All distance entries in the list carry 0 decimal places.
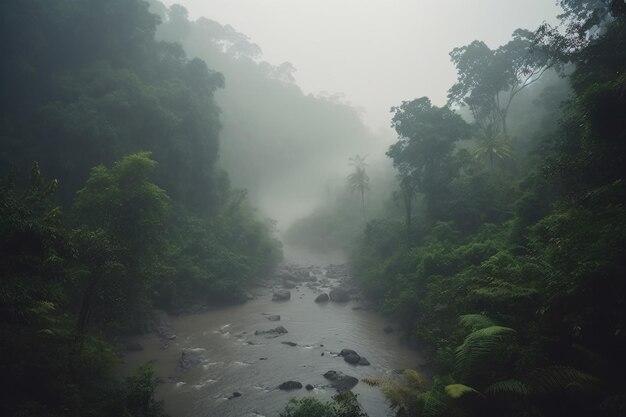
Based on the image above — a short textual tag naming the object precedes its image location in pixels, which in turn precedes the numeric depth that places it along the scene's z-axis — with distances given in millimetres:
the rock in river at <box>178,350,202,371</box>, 15992
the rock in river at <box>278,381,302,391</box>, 13739
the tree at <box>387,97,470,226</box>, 27625
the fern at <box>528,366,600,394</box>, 5648
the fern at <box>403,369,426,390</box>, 11383
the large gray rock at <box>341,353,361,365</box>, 16312
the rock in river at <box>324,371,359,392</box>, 13695
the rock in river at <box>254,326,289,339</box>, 20609
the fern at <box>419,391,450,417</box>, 7691
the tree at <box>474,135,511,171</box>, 32406
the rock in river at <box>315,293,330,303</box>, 28156
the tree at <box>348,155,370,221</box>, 51638
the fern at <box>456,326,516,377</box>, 7762
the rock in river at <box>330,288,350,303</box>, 28250
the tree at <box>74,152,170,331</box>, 13016
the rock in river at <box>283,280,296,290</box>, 33938
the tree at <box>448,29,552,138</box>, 32344
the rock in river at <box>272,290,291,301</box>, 29047
